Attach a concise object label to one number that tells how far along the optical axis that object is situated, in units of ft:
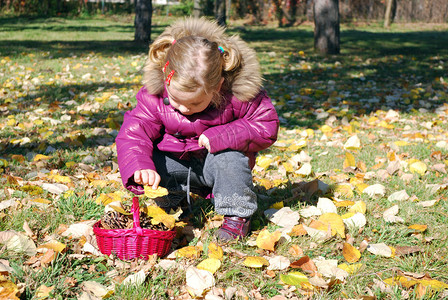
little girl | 6.80
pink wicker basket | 6.17
